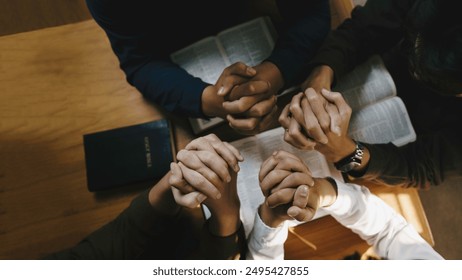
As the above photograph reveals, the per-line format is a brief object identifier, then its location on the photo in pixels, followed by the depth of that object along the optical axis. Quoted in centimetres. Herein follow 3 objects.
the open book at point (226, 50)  106
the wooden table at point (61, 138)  100
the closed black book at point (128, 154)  100
